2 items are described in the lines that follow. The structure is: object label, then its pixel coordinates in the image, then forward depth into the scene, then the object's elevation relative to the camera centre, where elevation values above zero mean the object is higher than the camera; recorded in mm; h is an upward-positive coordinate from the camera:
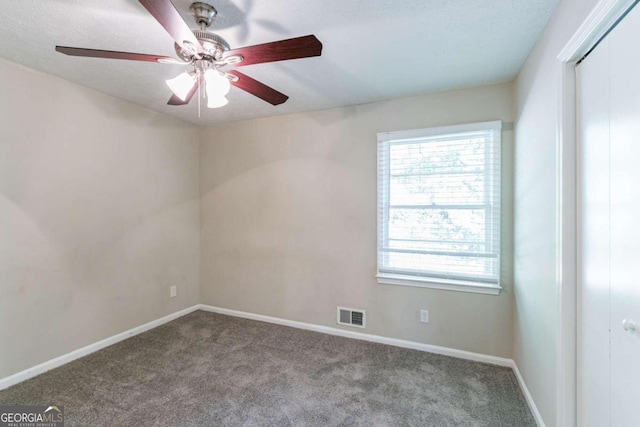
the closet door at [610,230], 1058 -61
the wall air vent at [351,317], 3051 -1098
